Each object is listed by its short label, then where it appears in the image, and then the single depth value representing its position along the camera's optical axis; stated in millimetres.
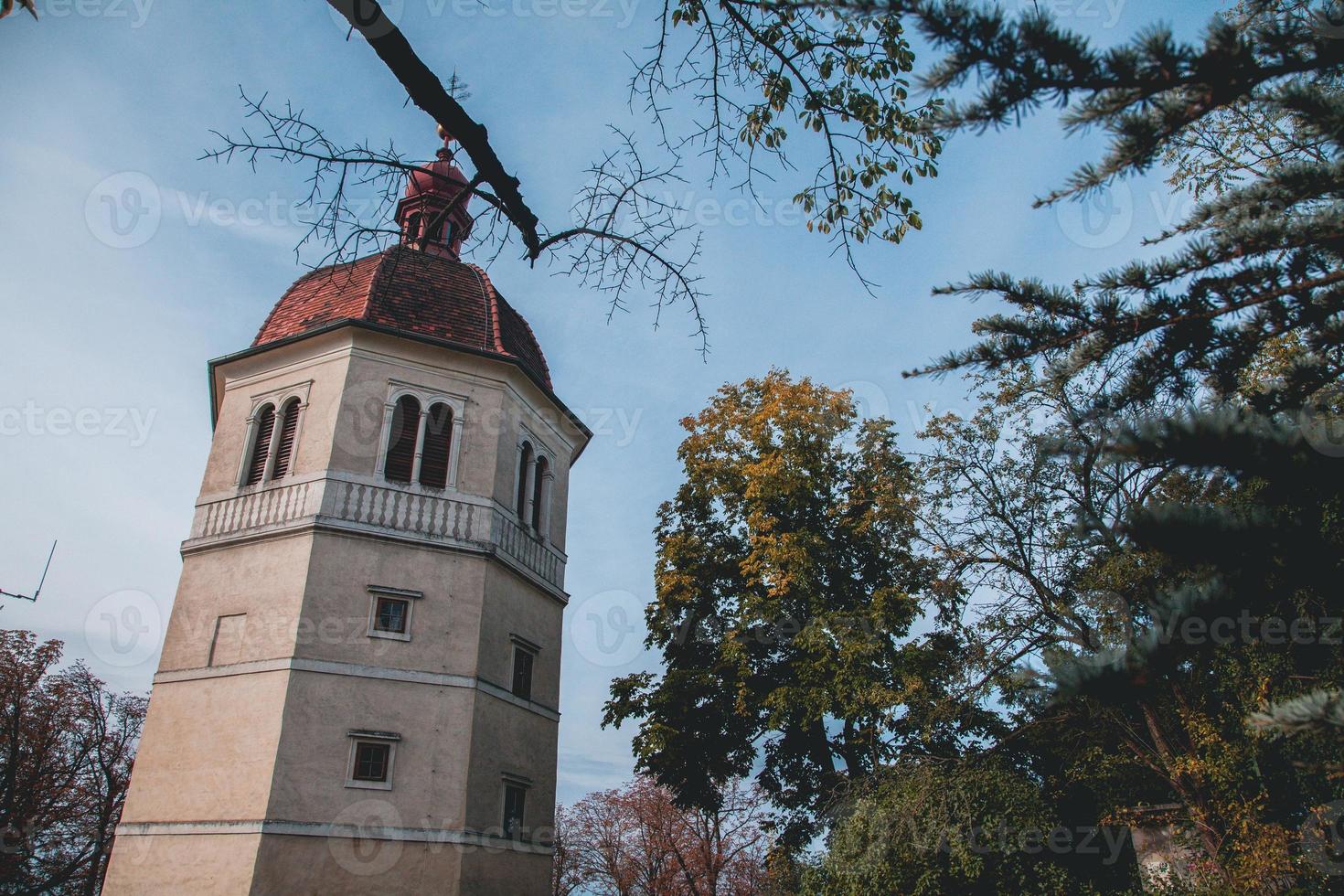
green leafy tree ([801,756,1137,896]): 13945
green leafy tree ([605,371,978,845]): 16500
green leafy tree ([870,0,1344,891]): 2461
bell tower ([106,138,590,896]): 13680
